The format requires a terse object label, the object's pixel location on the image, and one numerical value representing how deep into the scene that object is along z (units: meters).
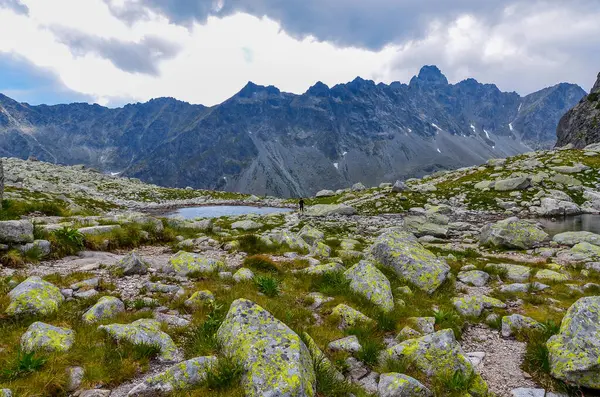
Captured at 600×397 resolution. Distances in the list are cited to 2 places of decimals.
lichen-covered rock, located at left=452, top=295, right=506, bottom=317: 10.48
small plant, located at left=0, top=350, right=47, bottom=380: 5.28
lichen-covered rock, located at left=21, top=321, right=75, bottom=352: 6.09
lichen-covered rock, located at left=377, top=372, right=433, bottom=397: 6.11
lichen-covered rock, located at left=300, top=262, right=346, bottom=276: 12.58
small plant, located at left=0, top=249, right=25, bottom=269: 11.00
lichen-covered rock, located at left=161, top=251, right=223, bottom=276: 12.08
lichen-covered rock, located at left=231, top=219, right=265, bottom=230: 34.43
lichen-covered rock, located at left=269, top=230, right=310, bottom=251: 18.23
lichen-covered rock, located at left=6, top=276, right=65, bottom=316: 7.38
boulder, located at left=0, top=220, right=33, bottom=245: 11.83
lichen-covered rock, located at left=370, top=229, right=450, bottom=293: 12.70
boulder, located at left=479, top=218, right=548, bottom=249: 24.09
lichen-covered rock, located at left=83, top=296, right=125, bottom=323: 7.60
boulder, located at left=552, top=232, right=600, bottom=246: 23.96
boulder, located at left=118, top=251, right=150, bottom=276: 11.35
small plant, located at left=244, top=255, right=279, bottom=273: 13.32
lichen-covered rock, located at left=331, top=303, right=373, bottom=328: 8.94
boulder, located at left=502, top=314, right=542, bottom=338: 9.17
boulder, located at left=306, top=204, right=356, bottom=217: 50.44
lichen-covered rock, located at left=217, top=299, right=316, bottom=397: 5.33
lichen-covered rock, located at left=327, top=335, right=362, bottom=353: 7.60
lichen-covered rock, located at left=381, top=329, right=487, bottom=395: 6.91
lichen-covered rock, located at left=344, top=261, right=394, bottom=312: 10.27
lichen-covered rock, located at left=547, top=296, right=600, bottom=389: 6.47
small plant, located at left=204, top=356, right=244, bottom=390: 5.47
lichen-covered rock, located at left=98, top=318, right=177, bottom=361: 6.61
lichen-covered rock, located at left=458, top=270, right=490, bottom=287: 14.24
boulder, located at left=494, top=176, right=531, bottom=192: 53.21
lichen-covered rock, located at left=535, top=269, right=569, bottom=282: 14.40
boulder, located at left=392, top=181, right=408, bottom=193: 63.45
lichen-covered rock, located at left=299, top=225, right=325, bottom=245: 23.12
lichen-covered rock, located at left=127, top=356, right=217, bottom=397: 5.28
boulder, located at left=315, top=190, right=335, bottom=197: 104.39
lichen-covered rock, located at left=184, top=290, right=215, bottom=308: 8.84
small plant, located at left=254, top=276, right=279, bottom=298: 10.19
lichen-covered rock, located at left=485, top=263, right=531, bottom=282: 15.07
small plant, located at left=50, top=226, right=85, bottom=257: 13.13
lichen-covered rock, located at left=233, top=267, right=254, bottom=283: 11.33
